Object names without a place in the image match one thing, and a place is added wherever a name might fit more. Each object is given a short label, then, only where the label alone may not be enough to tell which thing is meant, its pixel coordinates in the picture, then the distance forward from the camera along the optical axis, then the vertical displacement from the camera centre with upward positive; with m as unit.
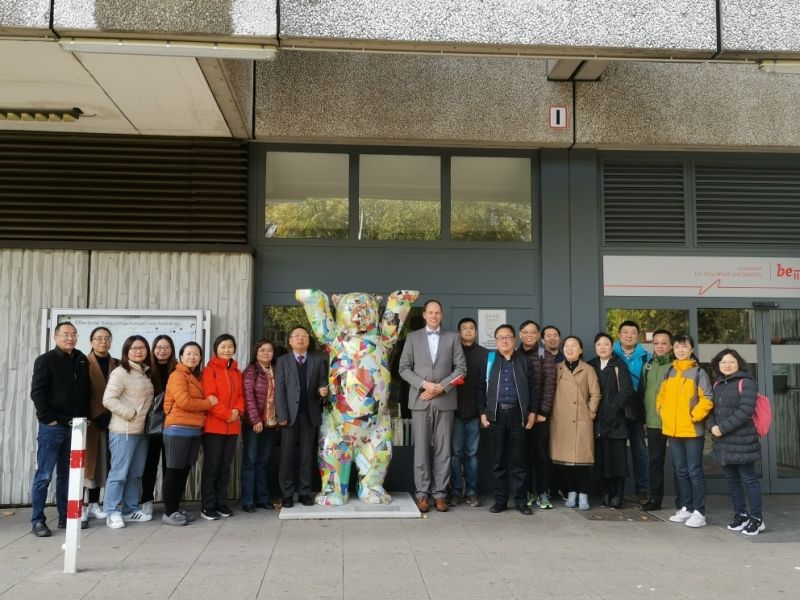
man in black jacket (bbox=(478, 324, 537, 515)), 7.28 -0.62
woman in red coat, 6.96 -0.71
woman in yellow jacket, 6.95 -0.66
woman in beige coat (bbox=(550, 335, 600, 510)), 7.36 -0.65
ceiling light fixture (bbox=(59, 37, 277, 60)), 5.66 +2.25
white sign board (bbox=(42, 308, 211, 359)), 7.69 +0.24
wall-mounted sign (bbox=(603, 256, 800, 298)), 8.71 +0.84
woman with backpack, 6.55 -0.74
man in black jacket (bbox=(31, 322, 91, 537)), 6.41 -0.53
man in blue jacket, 7.77 -0.52
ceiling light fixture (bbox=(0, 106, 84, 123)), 7.55 +2.31
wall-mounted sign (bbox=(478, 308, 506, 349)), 8.52 +0.30
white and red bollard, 5.08 -1.03
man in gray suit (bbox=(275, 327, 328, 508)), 7.27 -0.55
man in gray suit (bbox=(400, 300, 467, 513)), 7.37 -0.53
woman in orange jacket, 6.67 -0.68
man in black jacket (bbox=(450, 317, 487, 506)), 7.73 -0.82
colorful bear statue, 7.22 -0.49
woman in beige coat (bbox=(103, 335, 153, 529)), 6.70 -0.69
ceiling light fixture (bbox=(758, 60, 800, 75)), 6.25 +2.34
